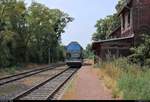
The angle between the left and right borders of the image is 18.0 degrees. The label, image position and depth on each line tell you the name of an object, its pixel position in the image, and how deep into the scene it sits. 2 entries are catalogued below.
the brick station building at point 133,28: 43.91
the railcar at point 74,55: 68.81
